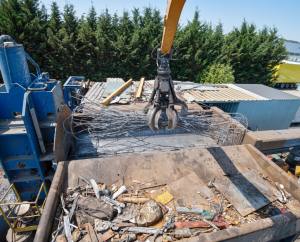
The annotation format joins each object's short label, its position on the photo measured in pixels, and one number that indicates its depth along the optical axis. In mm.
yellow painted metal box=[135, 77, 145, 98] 8233
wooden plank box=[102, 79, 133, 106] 7341
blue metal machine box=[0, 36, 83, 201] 4711
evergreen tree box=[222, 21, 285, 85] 18703
